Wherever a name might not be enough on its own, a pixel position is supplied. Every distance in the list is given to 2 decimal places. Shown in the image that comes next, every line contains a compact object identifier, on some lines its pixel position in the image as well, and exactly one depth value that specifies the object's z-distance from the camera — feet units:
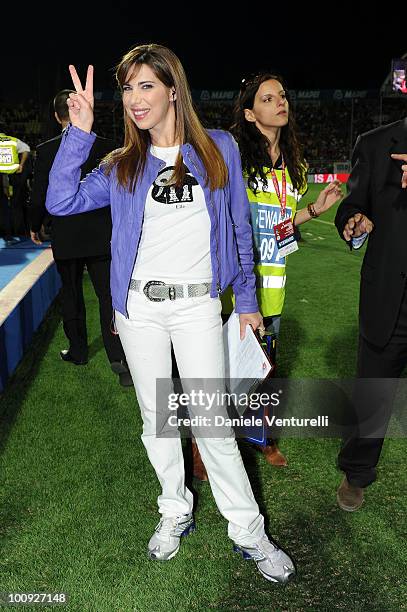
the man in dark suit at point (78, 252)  13.29
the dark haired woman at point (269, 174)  9.45
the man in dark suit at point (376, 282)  7.99
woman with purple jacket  6.75
